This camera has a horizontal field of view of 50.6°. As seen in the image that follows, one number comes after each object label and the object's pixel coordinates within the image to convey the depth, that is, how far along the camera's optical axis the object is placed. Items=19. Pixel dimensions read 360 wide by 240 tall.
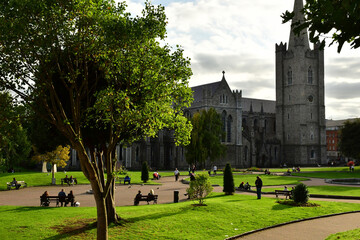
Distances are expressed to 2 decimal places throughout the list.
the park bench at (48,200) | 23.51
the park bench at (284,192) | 26.86
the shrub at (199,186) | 22.52
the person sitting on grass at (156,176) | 47.34
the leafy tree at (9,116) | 14.67
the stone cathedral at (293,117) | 92.94
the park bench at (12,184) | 35.53
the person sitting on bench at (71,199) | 24.11
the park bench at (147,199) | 24.47
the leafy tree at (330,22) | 7.05
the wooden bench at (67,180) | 39.64
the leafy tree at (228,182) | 29.08
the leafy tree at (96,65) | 13.52
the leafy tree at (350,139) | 72.88
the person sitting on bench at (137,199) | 24.46
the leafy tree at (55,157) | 42.94
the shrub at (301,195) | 23.38
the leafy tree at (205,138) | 57.75
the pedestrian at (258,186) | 26.27
